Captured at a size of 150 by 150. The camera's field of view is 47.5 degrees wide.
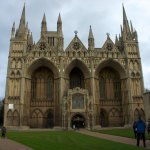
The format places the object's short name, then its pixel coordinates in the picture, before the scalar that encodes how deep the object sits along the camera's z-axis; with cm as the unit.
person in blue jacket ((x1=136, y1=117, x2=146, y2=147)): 1108
